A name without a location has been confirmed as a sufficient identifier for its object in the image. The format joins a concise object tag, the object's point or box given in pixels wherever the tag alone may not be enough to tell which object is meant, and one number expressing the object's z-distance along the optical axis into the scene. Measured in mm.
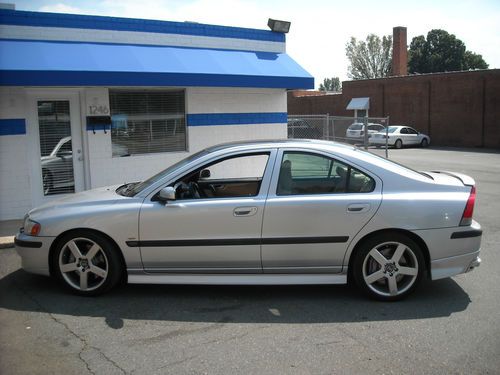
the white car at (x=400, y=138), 29562
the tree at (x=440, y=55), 66750
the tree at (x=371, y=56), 71125
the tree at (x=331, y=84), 123562
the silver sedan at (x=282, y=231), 4840
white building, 8961
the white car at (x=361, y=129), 25531
